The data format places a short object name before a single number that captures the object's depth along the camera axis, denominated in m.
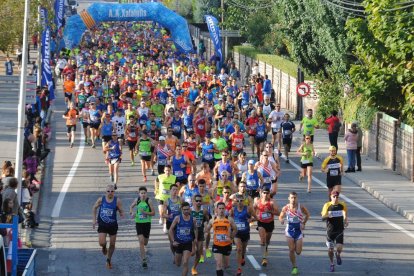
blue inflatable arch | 65.31
